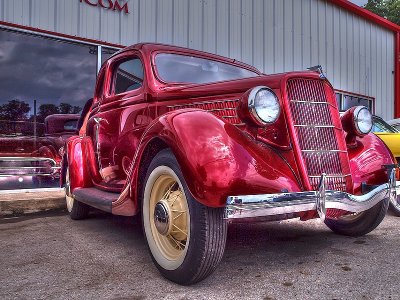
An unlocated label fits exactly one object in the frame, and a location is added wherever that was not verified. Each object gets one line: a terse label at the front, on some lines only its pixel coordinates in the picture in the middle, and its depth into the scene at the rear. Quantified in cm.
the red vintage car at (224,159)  211
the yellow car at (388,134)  575
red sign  648
